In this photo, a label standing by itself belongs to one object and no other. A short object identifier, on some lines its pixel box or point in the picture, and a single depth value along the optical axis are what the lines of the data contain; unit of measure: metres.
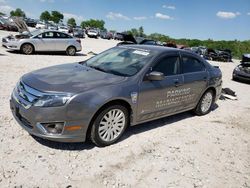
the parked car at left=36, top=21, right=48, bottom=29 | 41.81
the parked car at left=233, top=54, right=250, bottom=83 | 12.91
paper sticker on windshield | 4.86
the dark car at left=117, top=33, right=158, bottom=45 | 21.25
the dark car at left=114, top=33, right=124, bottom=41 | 52.67
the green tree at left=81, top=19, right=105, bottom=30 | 106.82
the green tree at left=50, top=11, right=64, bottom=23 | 90.69
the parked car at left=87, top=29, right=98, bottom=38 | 46.78
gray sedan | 3.56
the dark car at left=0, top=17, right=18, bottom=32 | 31.16
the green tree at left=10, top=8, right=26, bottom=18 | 90.14
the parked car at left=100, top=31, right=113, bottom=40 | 51.86
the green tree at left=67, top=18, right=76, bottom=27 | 99.06
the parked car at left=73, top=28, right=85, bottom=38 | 39.23
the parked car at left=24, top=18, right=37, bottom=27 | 48.03
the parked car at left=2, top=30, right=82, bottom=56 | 13.41
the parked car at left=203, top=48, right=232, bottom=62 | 27.97
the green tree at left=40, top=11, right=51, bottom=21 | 89.88
